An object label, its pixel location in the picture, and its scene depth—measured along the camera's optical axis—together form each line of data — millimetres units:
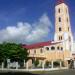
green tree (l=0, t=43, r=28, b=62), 21278
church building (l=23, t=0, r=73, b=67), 27678
